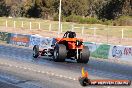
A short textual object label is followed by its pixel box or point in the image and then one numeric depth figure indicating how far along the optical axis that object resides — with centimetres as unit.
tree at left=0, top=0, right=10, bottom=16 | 13112
